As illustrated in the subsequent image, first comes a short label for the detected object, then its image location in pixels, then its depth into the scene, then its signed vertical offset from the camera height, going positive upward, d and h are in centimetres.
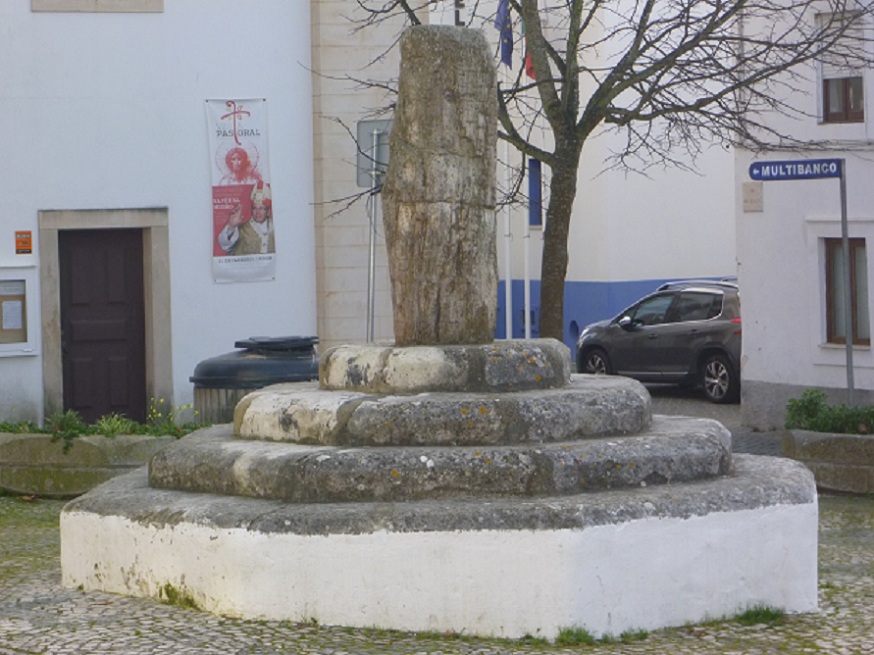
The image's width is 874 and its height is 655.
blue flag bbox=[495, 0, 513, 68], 1752 +334
